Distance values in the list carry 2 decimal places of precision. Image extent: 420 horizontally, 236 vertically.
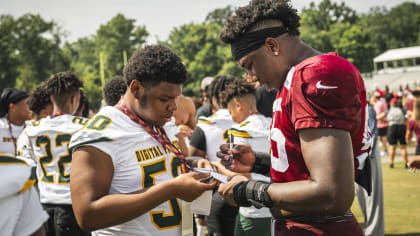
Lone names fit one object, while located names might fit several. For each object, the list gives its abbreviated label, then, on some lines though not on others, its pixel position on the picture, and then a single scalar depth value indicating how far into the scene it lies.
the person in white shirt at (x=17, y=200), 1.47
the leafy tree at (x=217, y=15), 88.75
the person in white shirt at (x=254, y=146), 4.00
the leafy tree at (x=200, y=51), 55.31
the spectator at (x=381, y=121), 13.30
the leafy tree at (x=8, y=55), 46.78
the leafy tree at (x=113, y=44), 60.22
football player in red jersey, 1.59
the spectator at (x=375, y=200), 5.79
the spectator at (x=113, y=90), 4.23
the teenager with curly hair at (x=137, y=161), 2.01
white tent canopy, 57.28
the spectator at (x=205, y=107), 6.95
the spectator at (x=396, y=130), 11.34
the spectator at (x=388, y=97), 20.03
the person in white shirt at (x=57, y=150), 3.88
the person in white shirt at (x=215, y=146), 4.48
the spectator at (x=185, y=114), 6.23
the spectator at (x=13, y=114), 6.33
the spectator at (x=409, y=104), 14.31
